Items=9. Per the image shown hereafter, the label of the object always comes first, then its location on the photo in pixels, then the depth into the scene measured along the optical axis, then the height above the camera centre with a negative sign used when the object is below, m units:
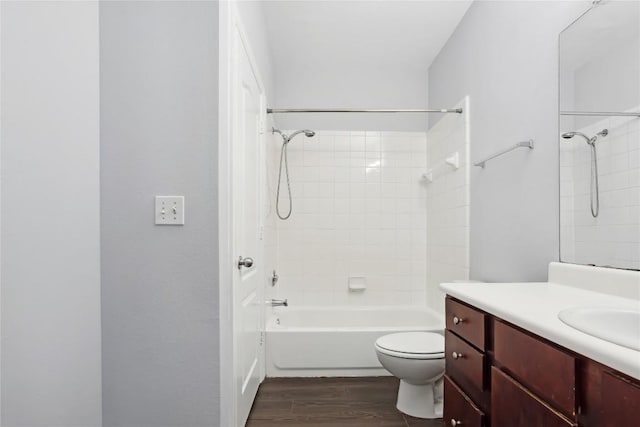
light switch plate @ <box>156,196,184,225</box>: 1.64 +0.02
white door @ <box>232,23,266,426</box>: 1.86 -0.09
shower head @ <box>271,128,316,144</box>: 3.19 +0.64
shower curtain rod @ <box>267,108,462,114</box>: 2.98 +0.75
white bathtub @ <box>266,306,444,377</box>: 2.84 -0.92
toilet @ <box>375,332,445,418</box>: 2.17 -0.81
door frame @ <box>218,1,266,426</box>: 1.64 +0.03
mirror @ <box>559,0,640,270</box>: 1.37 +0.28
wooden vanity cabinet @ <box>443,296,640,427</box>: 0.80 -0.41
